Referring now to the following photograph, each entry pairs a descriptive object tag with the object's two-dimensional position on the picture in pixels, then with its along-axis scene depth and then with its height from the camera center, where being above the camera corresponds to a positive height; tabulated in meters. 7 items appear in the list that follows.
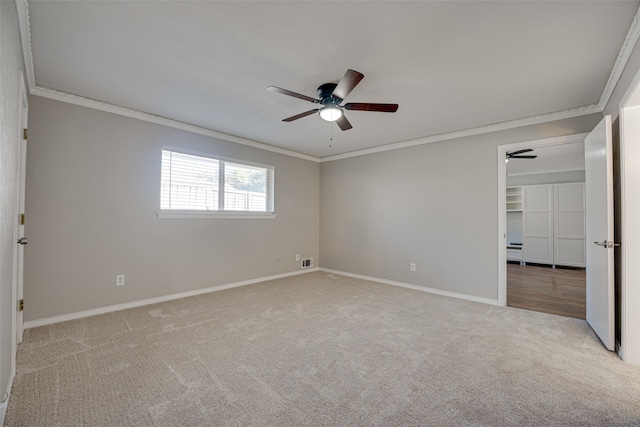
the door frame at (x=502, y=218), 3.62 +0.01
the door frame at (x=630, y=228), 2.14 -0.06
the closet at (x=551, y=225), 6.21 -0.13
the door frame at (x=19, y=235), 1.97 -0.18
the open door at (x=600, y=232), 2.36 -0.11
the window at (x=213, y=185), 3.77 +0.46
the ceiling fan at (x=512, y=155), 4.32 +1.02
